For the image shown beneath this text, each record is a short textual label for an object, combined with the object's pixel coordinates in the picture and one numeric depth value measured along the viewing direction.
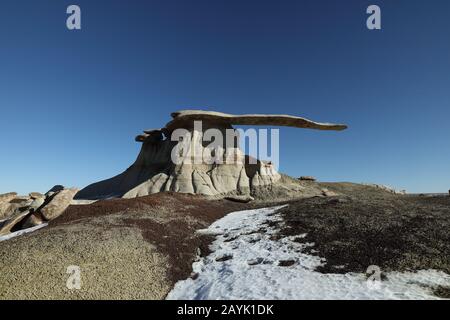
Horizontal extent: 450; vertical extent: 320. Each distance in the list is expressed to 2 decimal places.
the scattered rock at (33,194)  35.54
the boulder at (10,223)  13.93
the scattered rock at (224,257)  10.49
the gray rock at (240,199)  28.32
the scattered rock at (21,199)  30.92
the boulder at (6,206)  26.78
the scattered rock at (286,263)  9.29
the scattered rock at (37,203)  15.65
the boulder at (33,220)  14.10
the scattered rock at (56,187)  47.78
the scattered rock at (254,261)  9.77
